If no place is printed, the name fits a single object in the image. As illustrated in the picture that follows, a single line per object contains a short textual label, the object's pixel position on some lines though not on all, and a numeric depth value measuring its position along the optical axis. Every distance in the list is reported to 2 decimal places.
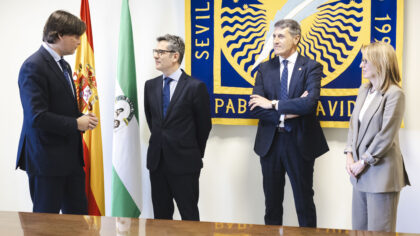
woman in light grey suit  2.70
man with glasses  3.33
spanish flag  3.79
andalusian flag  3.76
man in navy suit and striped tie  3.33
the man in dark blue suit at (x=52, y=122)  2.65
